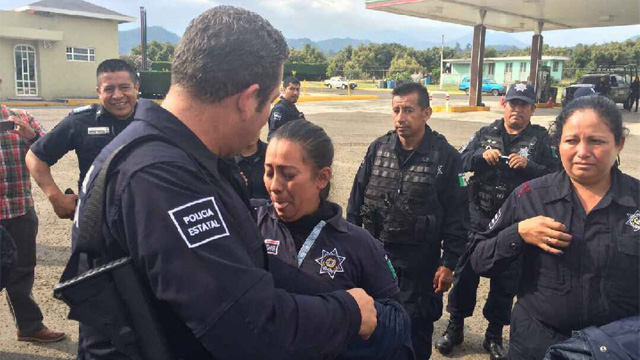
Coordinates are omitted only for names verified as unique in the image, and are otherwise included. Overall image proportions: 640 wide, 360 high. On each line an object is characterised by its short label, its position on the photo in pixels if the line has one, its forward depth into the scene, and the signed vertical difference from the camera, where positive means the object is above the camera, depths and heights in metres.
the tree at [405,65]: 55.47 +3.54
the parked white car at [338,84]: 44.11 +1.00
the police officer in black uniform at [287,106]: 6.85 -0.18
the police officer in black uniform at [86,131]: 3.71 -0.33
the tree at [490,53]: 61.76 +5.74
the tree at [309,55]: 65.25 +5.19
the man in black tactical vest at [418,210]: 3.31 -0.76
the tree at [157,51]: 52.00 +4.18
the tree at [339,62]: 58.81 +4.28
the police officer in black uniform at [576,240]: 2.15 -0.61
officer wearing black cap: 3.87 -0.63
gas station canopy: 18.55 +3.58
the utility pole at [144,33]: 25.83 +2.91
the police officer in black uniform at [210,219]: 1.16 -0.31
